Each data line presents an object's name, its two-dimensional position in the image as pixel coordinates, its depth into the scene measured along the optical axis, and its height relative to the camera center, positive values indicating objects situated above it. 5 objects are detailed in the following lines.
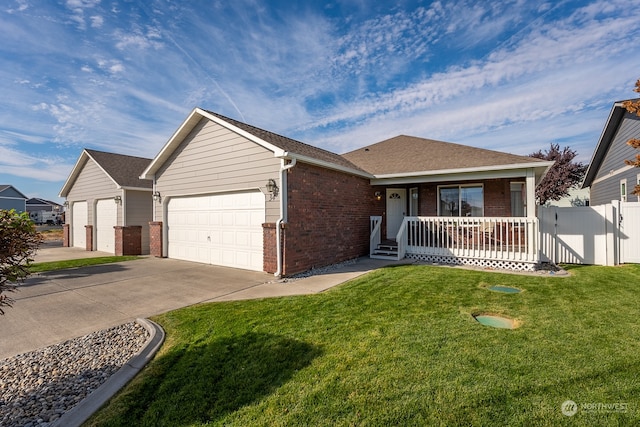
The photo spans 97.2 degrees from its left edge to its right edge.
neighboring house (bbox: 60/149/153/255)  13.30 +0.76
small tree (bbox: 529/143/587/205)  23.12 +3.23
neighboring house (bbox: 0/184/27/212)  39.19 +3.04
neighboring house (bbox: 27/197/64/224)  46.06 +1.52
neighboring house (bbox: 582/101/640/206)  11.92 +2.75
